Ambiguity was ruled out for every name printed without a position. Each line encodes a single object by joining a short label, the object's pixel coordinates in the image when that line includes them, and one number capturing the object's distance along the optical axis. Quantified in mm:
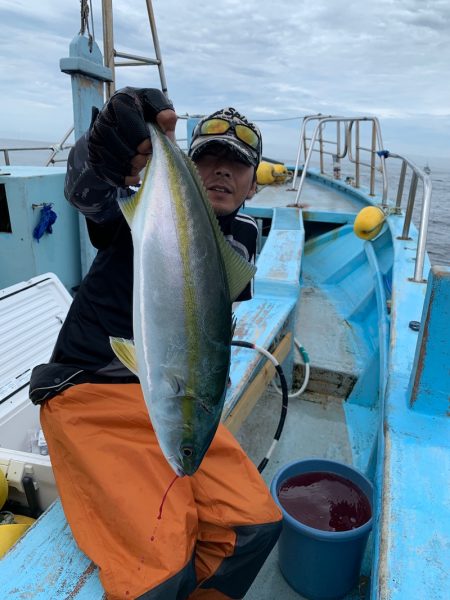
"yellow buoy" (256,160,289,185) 10516
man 1443
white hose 3922
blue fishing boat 1506
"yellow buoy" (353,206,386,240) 5371
